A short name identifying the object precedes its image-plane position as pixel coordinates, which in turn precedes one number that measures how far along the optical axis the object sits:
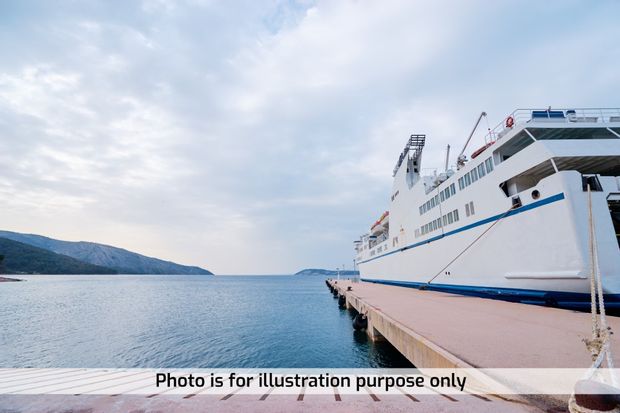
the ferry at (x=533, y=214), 11.26
